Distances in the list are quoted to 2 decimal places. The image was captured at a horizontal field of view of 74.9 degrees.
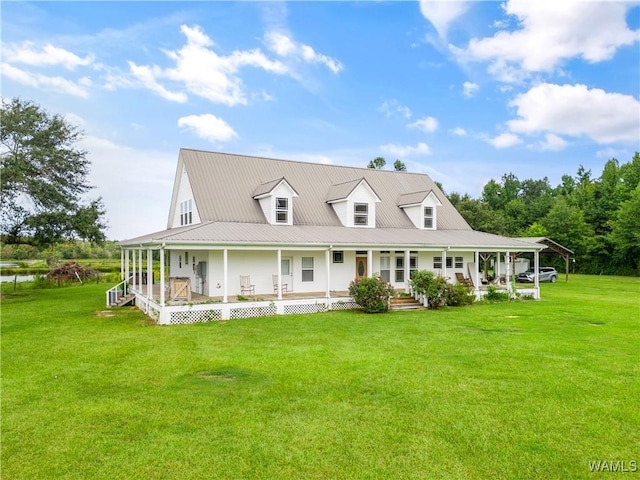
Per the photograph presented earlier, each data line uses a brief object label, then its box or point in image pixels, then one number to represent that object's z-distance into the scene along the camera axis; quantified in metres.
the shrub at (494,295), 21.05
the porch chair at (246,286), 17.56
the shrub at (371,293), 16.86
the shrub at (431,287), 18.17
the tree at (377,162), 40.94
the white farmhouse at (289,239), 15.84
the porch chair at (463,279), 22.27
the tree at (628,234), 38.77
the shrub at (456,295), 18.84
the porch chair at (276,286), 18.34
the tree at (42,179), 21.33
